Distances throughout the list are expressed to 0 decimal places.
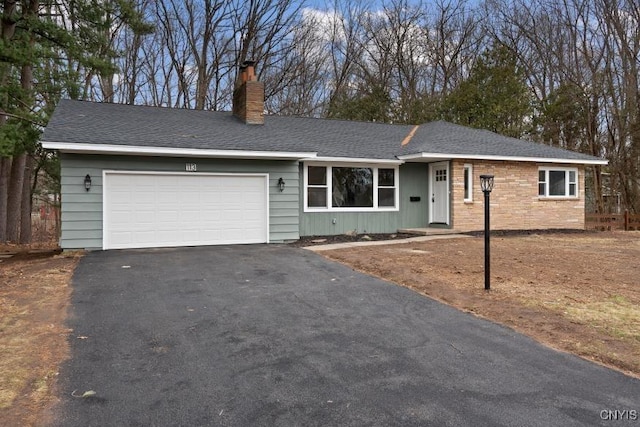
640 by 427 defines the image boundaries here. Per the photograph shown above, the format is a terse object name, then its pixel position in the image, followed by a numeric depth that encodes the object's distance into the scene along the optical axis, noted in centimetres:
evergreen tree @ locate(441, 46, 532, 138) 2098
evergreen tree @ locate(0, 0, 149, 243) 1197
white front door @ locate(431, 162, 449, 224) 1436
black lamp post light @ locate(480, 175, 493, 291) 656
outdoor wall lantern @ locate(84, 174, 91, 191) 1032
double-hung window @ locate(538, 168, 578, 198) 1576
